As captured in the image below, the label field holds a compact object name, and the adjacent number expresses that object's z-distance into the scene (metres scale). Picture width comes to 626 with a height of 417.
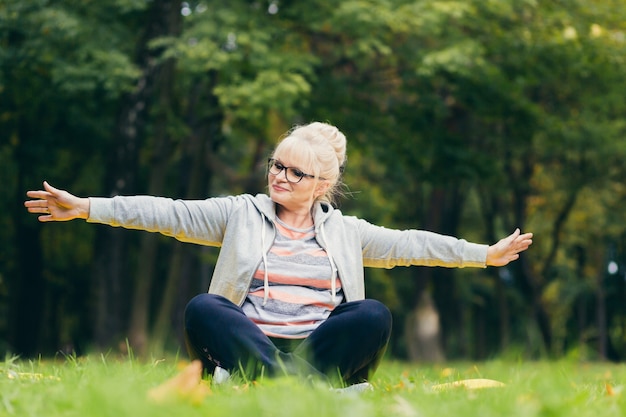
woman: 4.09
